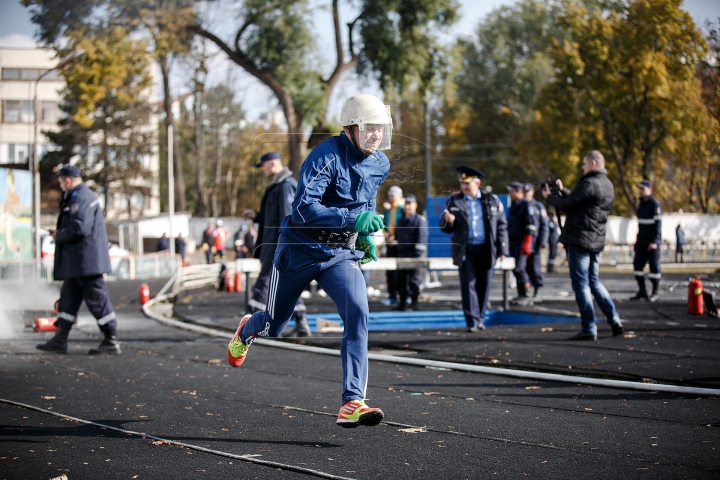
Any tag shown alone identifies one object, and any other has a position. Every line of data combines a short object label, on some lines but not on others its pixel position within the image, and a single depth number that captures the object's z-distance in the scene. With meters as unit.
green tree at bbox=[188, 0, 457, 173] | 29.86
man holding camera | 9.79
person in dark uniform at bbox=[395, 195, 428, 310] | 14.70
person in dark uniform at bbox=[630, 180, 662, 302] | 15.47
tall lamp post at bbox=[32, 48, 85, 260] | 28.13
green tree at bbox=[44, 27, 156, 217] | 63.53
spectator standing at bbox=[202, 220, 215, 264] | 34.94
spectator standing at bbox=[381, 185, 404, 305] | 14.08
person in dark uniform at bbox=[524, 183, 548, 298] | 16.17
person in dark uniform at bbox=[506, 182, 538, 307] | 15.76
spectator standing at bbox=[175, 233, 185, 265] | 39.62
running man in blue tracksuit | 5.22
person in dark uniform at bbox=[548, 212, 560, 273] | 20.11
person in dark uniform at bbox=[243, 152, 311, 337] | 10.00
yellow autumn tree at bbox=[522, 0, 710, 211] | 17.22
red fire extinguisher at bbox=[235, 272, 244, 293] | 22.71
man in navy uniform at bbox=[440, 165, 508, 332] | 11.14
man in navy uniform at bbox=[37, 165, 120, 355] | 9.52
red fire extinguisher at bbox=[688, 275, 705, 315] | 12.84
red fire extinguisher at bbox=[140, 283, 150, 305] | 18.19
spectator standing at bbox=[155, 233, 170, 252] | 39.03
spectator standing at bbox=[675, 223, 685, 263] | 30.77
